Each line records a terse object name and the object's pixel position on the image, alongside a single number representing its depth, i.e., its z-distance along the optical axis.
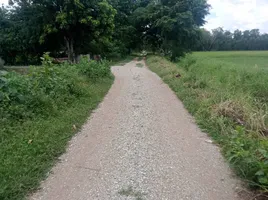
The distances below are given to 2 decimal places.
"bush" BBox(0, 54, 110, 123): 4.62
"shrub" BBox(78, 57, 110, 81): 9.78
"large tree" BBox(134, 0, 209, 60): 25.44
